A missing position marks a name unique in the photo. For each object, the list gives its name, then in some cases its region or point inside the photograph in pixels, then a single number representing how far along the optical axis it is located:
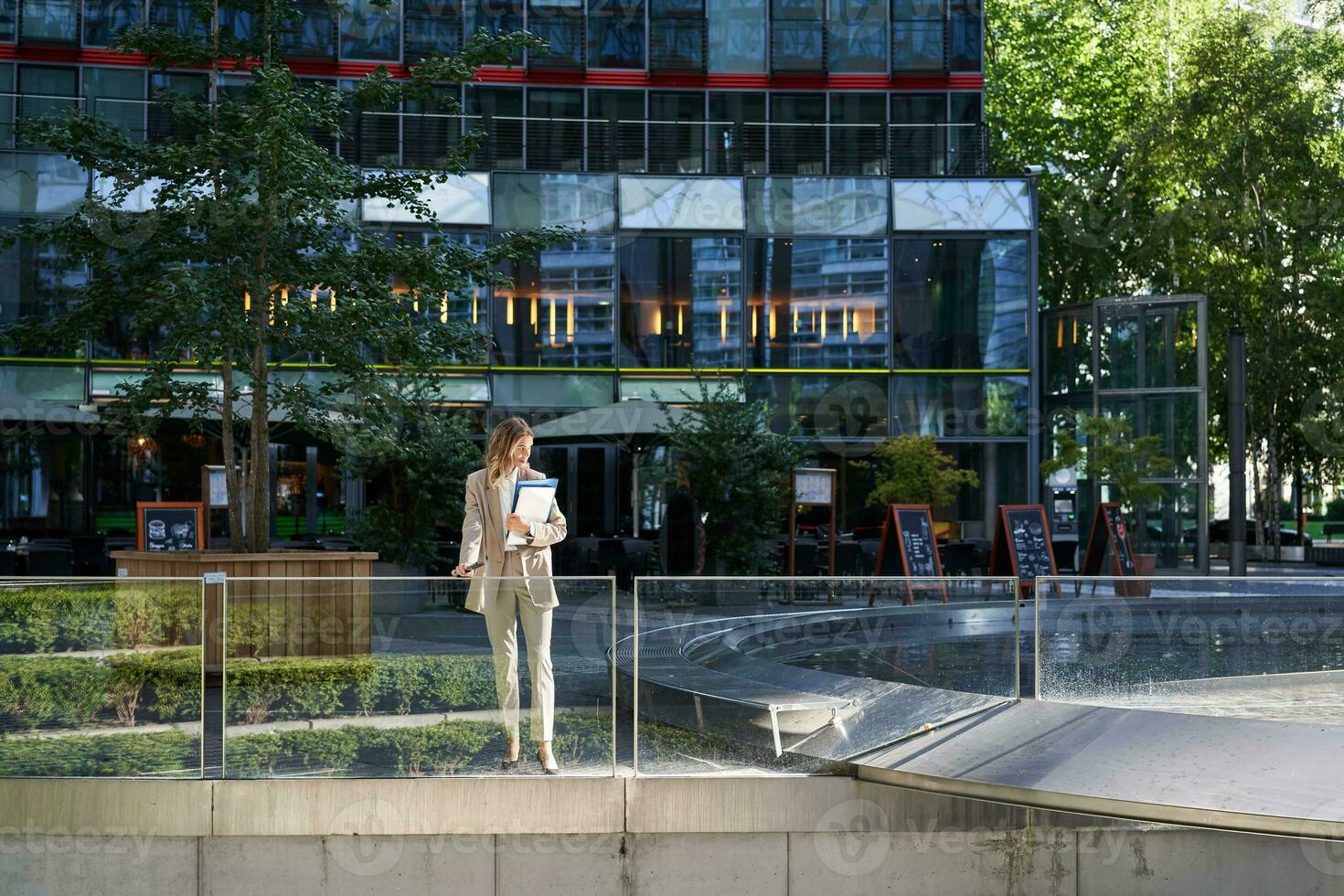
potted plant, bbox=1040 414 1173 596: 24.23
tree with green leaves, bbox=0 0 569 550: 12.12
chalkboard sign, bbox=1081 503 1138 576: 20.55
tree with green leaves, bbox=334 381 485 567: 18.62
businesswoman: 7.11
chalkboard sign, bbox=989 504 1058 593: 19.53
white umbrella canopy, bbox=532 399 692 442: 21.02
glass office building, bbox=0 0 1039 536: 27.69
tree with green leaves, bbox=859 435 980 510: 24.08
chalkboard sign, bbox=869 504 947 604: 19.03
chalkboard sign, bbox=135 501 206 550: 17.52
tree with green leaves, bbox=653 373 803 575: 19.64
